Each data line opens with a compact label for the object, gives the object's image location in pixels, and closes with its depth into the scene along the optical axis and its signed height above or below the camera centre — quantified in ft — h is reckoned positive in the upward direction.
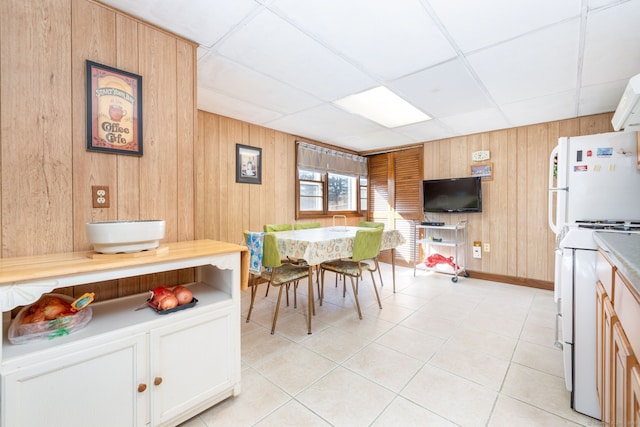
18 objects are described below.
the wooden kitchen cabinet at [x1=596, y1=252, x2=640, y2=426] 2.70 -1.69
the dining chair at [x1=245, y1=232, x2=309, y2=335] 7.98 -1.65
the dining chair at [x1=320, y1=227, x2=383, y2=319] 8.89 -1.51
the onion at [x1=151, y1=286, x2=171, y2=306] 4.44 -1.39
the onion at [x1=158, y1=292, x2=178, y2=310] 4.36 -1.50
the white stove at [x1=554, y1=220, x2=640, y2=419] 4.67 -1.84
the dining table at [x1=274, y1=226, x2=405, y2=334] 7.84 -1.09
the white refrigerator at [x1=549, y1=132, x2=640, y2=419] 4.76 -0.01
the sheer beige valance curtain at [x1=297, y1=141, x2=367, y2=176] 14.58 +2.90
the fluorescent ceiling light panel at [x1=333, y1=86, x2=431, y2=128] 9.16 +3.87
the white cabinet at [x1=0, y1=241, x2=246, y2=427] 3.21 -2.05
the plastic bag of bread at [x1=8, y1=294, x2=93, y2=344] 3.43 -1.46
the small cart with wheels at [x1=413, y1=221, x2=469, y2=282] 13.84 -2.10
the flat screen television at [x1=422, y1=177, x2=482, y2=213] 13.43 +0.78
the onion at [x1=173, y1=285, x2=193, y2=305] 4.61 -1.46
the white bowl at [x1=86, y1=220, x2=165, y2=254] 4.10 -0.39
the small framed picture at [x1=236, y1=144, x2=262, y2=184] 11.98 +2.08
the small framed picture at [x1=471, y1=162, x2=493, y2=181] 13.41 +1.97
